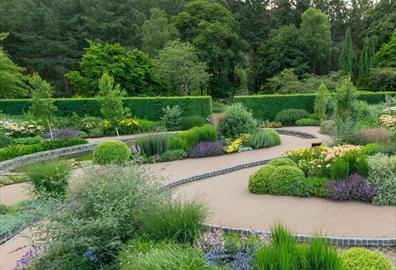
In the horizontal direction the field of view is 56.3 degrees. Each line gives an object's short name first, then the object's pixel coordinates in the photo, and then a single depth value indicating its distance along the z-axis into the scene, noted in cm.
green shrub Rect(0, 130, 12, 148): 1348
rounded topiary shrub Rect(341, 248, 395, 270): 354
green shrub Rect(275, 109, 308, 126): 1948
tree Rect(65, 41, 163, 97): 2320
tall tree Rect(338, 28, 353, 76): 2922
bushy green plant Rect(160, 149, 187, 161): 1107
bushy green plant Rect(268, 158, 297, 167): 793
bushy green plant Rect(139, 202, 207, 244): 402
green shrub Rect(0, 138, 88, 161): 1169
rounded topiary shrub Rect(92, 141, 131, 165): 985
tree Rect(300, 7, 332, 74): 3316
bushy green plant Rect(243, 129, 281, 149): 1240
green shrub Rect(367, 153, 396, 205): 642
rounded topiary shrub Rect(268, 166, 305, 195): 709
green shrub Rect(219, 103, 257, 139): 1285
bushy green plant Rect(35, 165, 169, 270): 398
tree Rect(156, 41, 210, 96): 2573
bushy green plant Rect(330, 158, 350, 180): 688
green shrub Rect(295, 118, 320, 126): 1856
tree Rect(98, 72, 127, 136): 1429
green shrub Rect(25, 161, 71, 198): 665
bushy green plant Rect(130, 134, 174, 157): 1126
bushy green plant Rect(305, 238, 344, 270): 307
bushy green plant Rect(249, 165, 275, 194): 730
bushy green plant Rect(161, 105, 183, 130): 1773
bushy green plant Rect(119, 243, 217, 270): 314
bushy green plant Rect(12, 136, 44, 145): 1388
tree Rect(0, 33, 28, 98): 2035
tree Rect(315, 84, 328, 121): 1831
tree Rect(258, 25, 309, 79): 3247
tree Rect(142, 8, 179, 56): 2950
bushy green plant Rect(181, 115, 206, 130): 1748
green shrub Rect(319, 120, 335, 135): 1496
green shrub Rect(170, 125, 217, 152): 1158
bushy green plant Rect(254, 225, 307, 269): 305
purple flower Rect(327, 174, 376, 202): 653
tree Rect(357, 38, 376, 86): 2958
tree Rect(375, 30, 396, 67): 2923
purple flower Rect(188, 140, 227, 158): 1141
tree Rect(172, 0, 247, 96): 2983
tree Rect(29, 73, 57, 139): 1376
